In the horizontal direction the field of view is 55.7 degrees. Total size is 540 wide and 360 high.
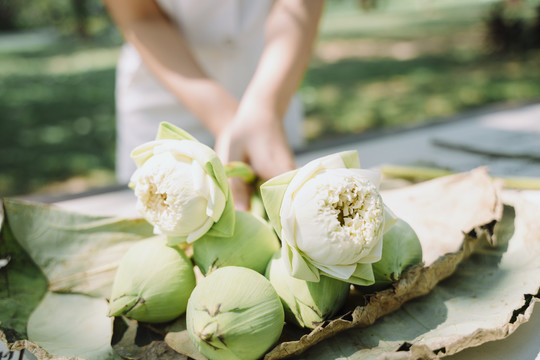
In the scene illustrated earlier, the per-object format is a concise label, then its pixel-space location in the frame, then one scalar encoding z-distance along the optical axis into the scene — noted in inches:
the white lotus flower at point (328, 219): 23.5
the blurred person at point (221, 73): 41.1
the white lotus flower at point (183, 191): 26.5
